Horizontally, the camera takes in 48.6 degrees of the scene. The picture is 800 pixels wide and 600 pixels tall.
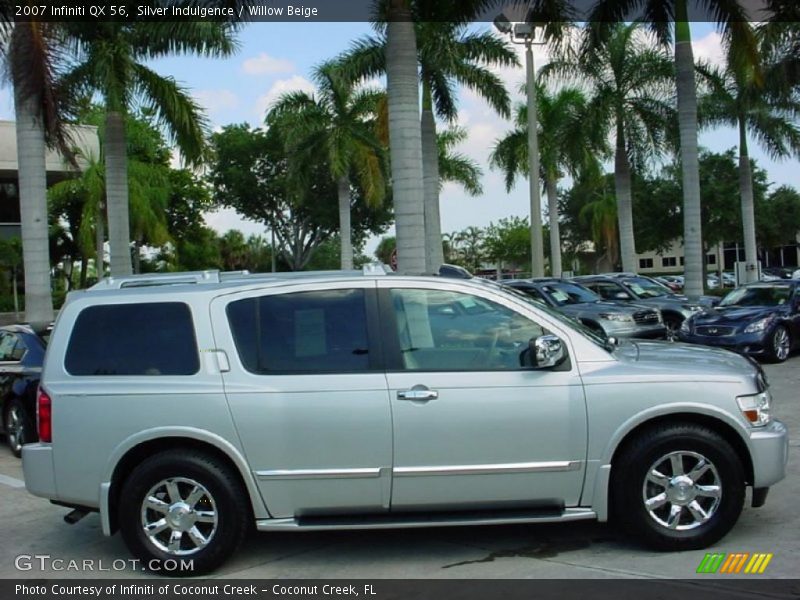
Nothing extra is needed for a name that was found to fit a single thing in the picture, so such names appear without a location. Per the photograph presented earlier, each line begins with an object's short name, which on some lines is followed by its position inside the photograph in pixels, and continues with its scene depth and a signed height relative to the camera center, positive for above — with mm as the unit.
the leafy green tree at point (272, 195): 45156 +5679
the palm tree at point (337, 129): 28984 +5819
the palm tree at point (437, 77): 23281 +5927
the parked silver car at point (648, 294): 18359 -111
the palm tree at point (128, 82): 16656 +4473
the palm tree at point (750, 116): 26438 +5769
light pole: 24438 +3837
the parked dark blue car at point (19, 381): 9727 -736
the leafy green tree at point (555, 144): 27484 +4945
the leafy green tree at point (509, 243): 67188 +4030
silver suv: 5422 -783
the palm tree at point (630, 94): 26984 +6024
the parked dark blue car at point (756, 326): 15000 -697
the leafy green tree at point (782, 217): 55906 +4319
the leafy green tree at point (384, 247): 74031 +4520
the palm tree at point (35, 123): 13797 +3103
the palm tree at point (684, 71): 21266 +5264
